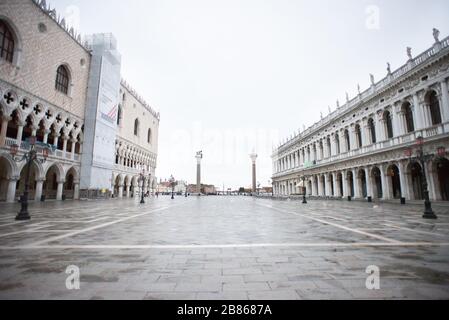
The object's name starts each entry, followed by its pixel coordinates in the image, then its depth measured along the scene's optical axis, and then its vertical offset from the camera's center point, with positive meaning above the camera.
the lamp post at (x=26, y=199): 9.82 -0.32
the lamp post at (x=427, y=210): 10.43 -0.95
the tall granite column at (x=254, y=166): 74.94 +7.88
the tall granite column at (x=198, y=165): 69.90 +7.87
